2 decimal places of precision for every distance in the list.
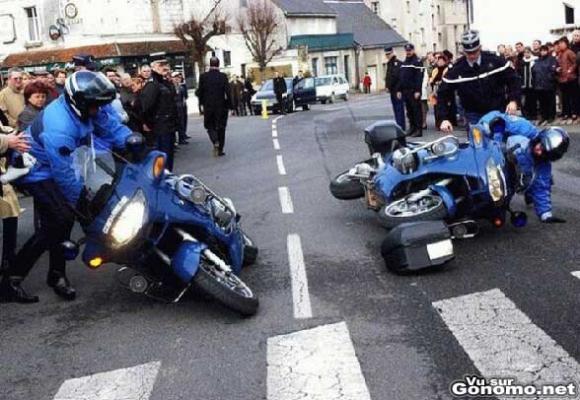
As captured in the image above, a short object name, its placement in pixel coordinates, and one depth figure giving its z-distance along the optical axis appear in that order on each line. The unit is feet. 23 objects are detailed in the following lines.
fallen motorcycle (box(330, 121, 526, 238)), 23.27
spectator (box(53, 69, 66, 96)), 43.19
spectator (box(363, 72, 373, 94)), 212.84
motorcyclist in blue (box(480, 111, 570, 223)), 24.34
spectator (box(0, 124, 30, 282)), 19.82
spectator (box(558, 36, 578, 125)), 53.83
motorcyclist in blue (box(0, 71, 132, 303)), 19.48
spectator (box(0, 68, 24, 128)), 37.65
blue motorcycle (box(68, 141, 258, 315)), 17.90
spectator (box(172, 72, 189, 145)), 64.69
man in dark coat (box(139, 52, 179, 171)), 39.34
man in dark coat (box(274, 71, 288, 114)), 103.51
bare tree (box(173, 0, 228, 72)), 161.79
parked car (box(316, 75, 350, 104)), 156.15
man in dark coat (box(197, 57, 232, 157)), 52.21
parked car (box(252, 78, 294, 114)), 111.65
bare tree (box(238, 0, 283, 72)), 188.14
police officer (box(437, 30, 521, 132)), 28.27
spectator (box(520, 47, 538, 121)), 57.93
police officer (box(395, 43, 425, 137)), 56.90
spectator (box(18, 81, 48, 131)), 25.18
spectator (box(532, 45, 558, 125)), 55.16
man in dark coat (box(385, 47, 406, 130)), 58.70
